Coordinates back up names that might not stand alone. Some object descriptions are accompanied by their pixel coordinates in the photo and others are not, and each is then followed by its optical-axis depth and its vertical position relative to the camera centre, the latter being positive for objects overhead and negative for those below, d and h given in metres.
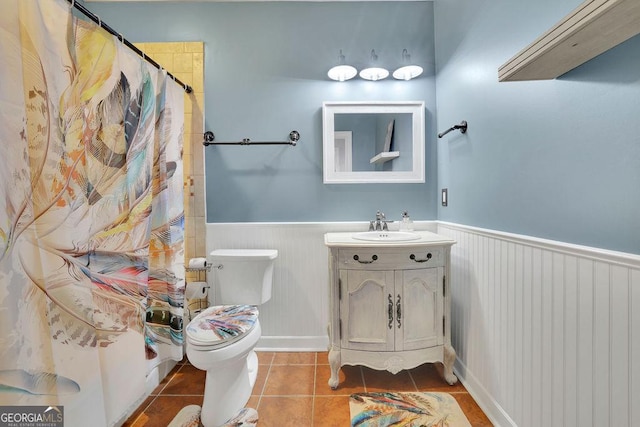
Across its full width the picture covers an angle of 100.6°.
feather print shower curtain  0.80 -0.02
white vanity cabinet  1.48 -0.56
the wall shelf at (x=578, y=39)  0.58 +0.42
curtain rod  1.00 +0.78
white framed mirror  1.94 +0.45
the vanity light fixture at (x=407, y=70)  1.85 +0.94
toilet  1.23 -0.63
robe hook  1.53 +0.44
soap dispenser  1.88 -0.14
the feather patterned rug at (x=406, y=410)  1.30 -1.07
